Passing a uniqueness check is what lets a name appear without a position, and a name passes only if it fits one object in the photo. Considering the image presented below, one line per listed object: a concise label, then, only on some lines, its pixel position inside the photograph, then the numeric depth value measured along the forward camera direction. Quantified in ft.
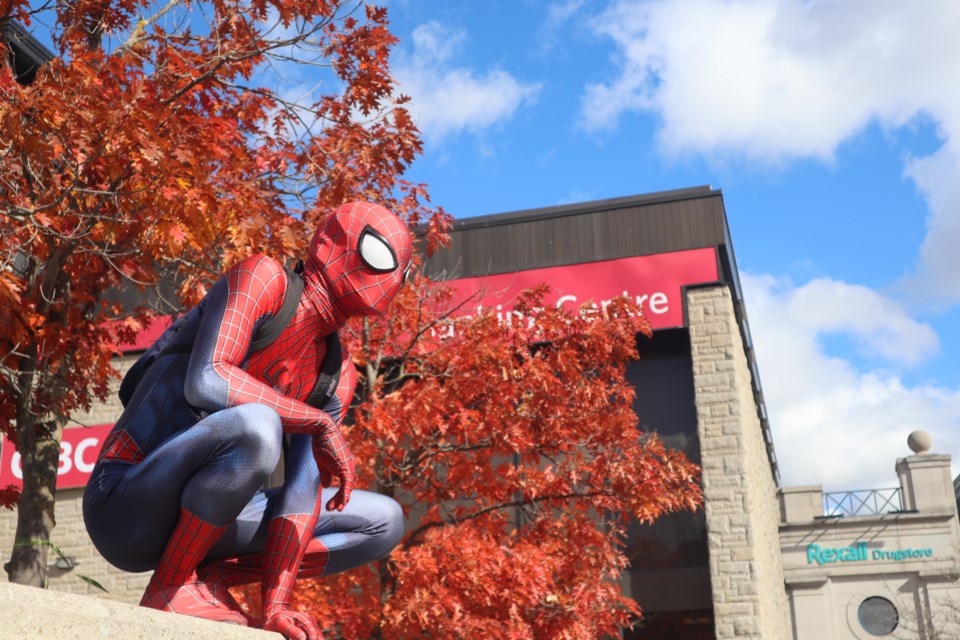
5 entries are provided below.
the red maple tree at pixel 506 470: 29.40
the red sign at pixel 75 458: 57.11
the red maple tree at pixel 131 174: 21.50
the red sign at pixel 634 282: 53.36
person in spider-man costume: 10.63
